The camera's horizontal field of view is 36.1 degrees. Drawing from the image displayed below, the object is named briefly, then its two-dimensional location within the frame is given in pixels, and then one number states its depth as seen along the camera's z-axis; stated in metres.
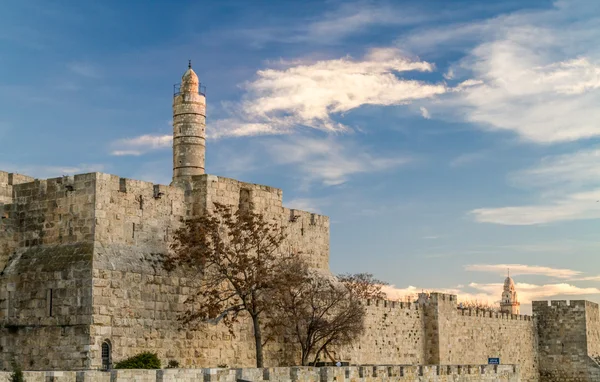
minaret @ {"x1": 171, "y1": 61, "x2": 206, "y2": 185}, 43.75
